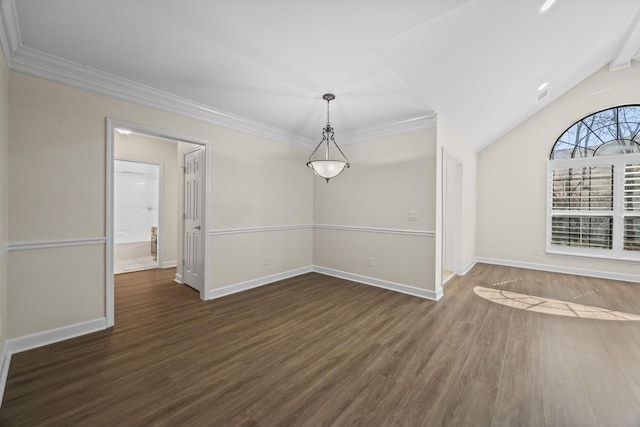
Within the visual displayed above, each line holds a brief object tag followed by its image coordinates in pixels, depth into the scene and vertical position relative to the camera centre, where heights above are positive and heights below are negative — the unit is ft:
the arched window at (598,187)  14.97 +1.85
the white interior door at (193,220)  11.89 -0.48
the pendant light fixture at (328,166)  9.90 +1.88
